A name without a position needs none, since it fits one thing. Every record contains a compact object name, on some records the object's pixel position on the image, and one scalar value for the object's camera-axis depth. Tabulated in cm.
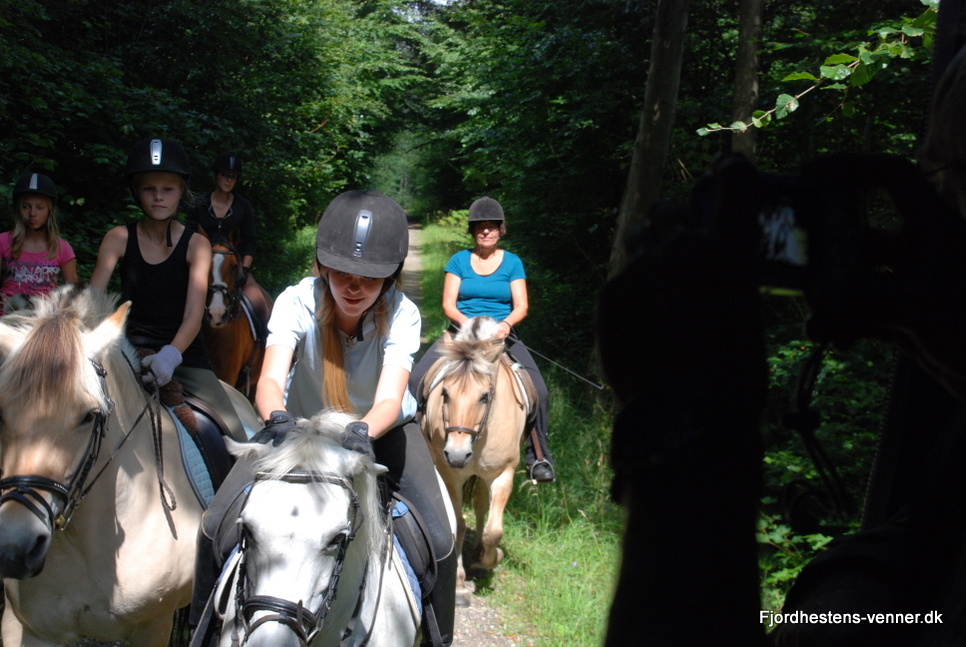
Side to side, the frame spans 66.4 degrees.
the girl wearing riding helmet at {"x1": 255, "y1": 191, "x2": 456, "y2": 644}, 299
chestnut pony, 684
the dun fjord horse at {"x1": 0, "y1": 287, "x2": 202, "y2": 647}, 258
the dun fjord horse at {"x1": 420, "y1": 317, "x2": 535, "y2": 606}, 534
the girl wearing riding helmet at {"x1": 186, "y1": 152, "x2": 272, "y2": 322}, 797
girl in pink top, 531
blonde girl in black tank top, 421
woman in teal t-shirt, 649
